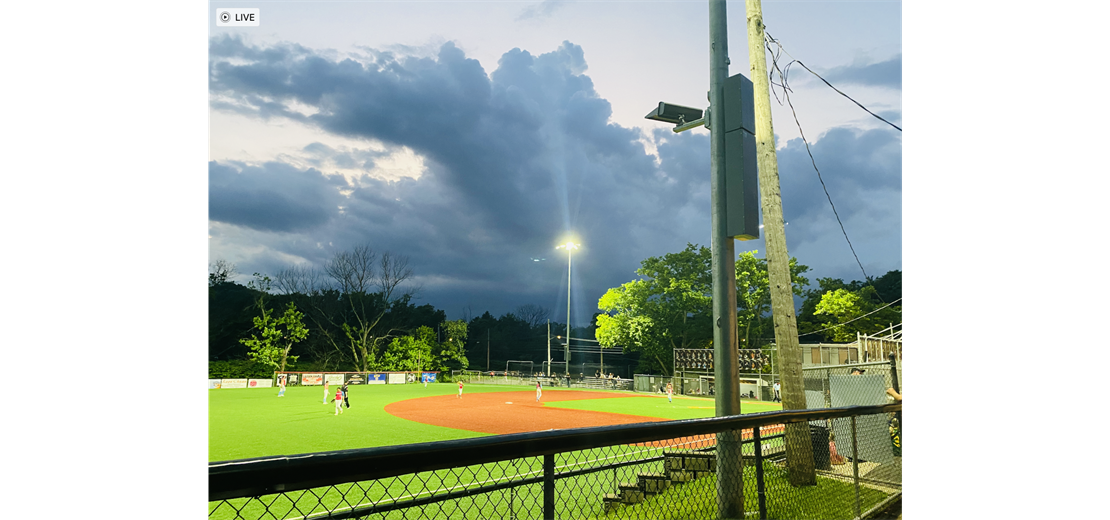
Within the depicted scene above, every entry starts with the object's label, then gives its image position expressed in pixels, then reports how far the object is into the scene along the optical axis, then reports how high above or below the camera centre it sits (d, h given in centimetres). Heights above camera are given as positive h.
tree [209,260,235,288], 6419 +401
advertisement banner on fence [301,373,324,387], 5084 -598
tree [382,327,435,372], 6512 -501
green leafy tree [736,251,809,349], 5219 +85
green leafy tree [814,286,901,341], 4697 -115
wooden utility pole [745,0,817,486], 834 +60
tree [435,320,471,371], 6864 -466
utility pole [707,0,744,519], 577 +21
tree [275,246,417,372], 6675 -71
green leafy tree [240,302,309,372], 5725 -263
